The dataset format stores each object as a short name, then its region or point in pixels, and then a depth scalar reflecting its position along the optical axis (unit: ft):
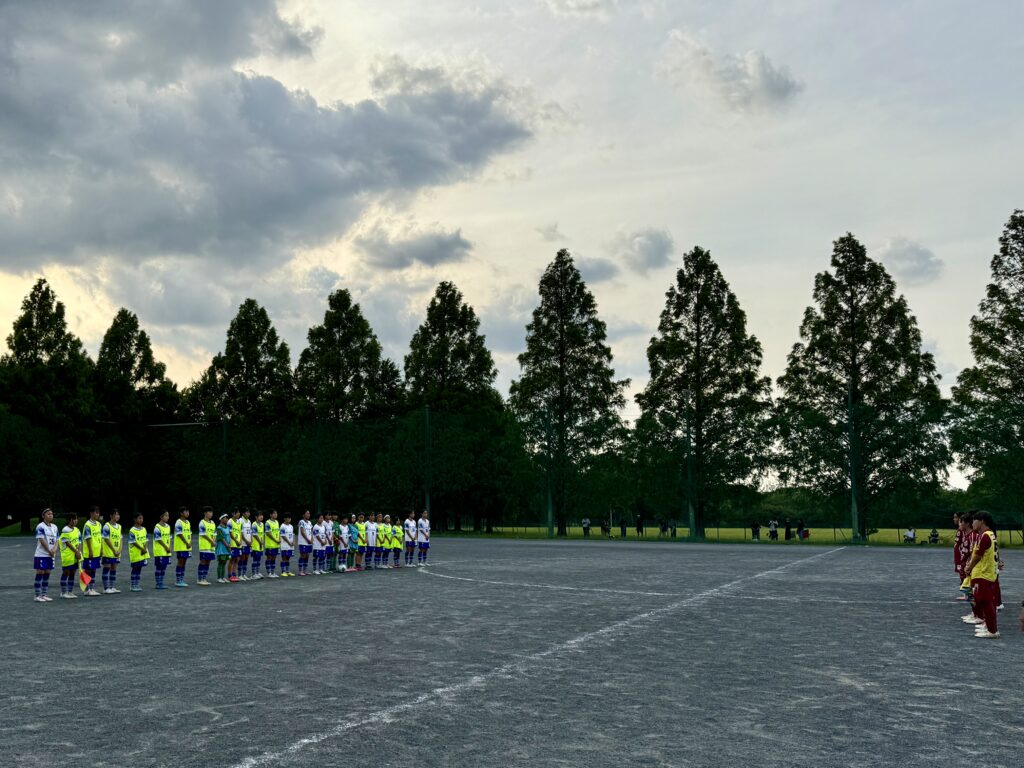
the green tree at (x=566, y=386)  193.26
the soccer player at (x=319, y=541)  81.71
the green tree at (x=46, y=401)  192.24
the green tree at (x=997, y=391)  150.41
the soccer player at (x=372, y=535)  87.30
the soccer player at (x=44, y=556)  59.26
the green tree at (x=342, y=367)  225.97
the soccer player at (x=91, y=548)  63.72
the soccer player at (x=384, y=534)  87.40
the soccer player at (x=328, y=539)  82.53
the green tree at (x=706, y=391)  179.11
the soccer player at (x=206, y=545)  72.28
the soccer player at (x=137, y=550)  66.08
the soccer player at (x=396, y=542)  88.53
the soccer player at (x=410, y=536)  91.15
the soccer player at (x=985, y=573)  42.29
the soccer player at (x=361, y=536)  85.97
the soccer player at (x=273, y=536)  78.84
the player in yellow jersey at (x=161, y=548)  66.74
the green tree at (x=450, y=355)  228.43
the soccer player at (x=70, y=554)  61.21
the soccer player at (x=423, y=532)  92.32
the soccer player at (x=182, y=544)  70.69
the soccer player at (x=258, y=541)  77.10
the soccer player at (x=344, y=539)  85.10
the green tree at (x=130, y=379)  223.10
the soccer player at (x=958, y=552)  59.61
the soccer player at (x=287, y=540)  79.46
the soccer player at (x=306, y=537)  81.71
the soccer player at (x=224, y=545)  74.84
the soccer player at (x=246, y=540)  75.41
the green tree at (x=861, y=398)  163.73
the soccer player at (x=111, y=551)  65.51
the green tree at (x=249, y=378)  233.35
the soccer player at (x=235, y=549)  75.05
